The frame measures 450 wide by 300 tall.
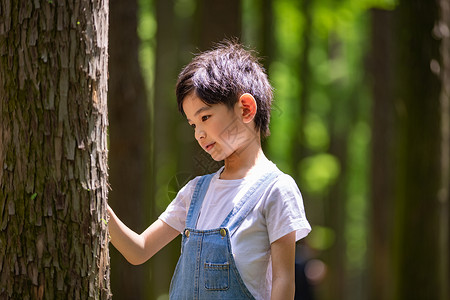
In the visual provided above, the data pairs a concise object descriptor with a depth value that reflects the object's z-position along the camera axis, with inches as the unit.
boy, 176.7
